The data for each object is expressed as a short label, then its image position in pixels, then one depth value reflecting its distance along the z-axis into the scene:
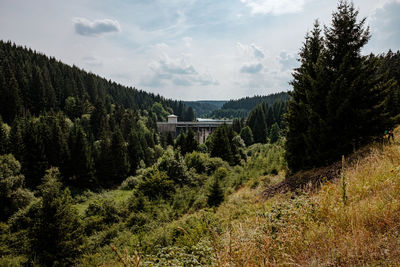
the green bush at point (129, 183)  38.49
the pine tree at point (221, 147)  34.88
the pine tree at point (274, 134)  57.94
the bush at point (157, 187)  20.56
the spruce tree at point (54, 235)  12.72
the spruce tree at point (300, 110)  14.26
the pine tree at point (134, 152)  48.88
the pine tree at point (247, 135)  64.52
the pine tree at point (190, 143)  39.34
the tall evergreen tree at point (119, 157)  42.97
